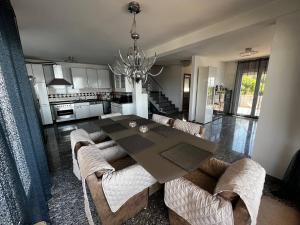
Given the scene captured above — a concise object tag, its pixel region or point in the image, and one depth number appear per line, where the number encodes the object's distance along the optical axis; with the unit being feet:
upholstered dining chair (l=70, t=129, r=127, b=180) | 5.49
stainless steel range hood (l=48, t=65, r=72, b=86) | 16.53
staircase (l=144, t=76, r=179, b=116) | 21.17
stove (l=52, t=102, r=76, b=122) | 16.90
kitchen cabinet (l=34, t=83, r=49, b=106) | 15.62
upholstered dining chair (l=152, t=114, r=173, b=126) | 8.25
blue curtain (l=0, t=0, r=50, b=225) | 2.53
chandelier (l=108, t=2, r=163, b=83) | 6.06
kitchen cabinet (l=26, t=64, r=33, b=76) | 14.71
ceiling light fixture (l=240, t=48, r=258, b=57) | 12.44
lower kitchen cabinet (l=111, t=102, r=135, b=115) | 16.41
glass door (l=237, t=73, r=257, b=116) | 18.37
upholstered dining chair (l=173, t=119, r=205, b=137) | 6.64
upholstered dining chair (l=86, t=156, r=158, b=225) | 3.73
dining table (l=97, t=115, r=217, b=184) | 3.87
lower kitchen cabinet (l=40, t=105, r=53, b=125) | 16.20
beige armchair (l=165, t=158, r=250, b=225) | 2.95
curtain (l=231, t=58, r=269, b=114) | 17.08
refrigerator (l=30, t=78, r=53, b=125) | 15.71
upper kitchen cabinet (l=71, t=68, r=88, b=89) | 18.56
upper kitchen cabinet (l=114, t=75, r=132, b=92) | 17.17
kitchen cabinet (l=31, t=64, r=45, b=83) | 15.17
